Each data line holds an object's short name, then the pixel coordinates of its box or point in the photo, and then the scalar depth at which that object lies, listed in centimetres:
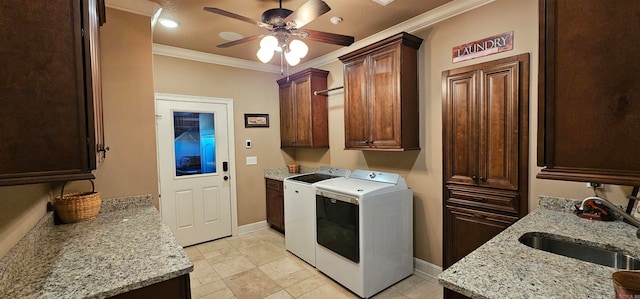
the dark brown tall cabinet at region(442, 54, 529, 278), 213
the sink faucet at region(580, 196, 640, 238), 122
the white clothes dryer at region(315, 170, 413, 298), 244
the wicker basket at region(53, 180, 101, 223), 181
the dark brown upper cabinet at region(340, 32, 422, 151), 263
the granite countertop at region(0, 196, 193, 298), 105
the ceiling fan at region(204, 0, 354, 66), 204
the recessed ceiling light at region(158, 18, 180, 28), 264
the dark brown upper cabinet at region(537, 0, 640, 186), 86
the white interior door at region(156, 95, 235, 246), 354
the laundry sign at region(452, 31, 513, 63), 219
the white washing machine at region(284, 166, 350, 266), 300
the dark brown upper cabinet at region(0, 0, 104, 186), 82
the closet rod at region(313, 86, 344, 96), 353
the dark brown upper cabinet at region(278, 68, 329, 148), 374
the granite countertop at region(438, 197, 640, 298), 96
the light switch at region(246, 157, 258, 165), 415
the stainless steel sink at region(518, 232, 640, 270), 128
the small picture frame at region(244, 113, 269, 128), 411
